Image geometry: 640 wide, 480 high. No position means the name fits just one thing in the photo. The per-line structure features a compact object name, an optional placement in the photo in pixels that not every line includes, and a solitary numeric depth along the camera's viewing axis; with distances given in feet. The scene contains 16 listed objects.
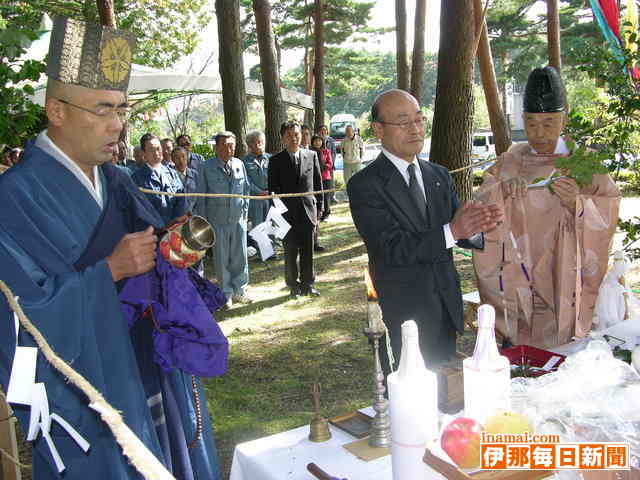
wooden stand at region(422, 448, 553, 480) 4.06
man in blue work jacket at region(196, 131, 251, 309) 22.09
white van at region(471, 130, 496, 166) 82.05
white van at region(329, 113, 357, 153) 102.77
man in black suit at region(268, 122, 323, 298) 22.09
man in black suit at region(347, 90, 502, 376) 9.06
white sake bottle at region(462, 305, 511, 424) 4.68
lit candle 5.68
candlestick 5.58
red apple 4.11
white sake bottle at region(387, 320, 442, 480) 4.39
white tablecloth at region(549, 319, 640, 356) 7.93
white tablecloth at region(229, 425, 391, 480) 5.27
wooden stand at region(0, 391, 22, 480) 9.04
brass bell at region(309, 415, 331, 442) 5.81
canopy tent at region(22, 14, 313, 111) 39.96
